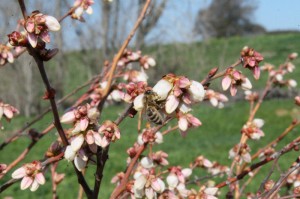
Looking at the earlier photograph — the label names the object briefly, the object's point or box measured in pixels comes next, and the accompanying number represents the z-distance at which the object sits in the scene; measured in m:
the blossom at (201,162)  0.50
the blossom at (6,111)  0.38
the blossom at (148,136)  0.34
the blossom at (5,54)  0.47
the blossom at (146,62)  0.50
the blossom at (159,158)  0.43
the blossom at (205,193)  0.36
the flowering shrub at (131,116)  0.29
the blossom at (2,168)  0.36
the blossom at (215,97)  0.44
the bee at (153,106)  0.29
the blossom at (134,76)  0.48
